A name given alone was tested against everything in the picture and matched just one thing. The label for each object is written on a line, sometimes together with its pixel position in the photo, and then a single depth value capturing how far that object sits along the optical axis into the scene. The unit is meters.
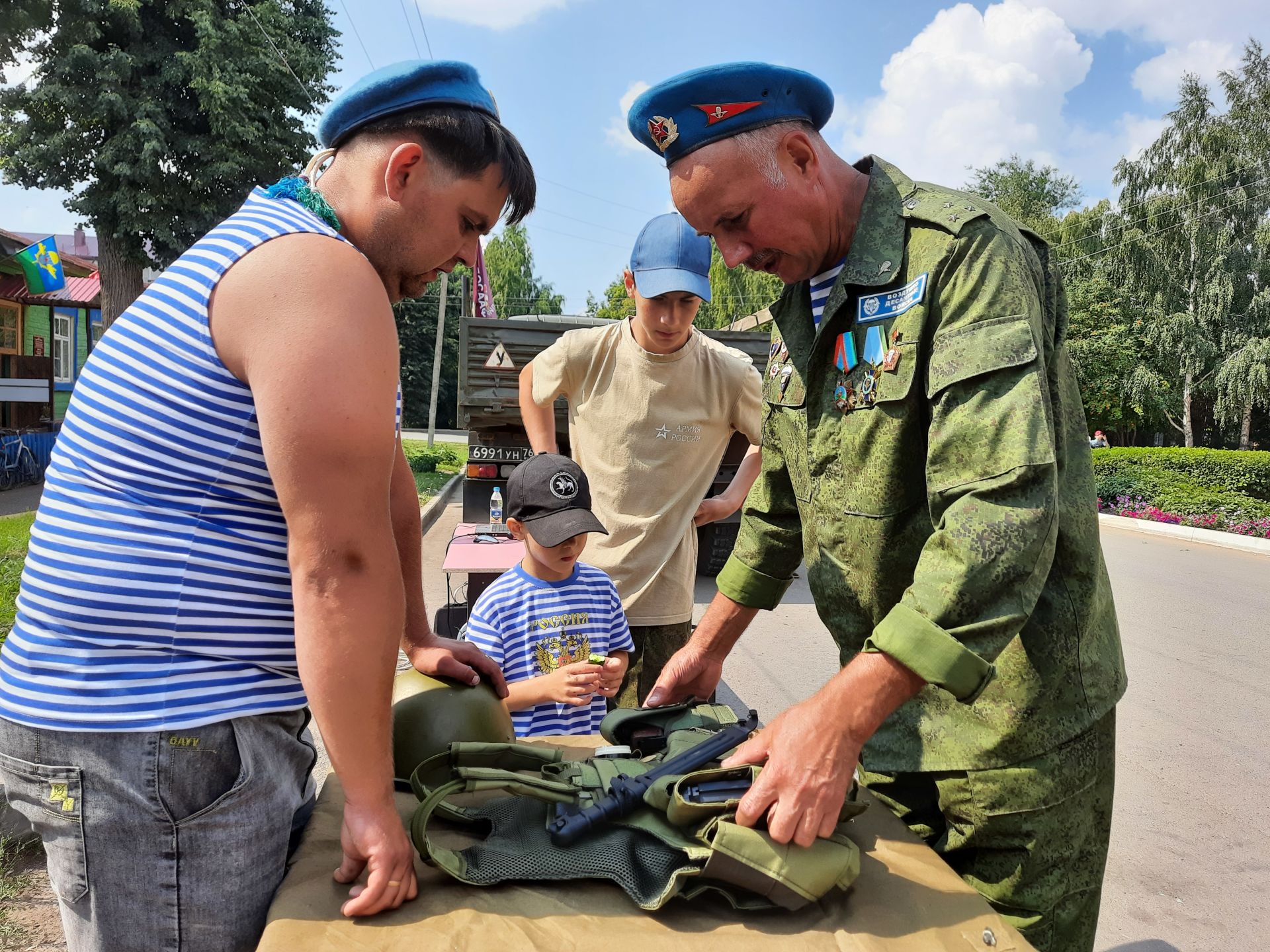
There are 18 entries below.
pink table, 4.84
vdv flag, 16.02
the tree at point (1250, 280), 25.41
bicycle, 14.96
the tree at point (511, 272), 51.56
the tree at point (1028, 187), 39.47
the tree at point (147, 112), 17.02
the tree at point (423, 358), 49.55
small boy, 2.72
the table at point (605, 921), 1.21
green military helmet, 1.75
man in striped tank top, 1.23
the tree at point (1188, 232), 26.45
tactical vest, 1.29
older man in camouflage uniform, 1.35
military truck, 7.62
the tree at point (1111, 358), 27.31
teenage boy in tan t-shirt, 3.40
